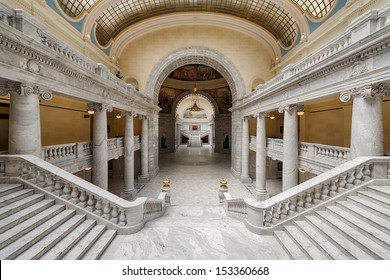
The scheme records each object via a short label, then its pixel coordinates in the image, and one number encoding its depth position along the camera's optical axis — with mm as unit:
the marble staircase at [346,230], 3400
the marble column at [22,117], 4781
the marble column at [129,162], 11430
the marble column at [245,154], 14688
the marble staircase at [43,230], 3271
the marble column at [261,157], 11336
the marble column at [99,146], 8117
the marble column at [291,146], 8086
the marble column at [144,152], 14564
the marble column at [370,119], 4863
